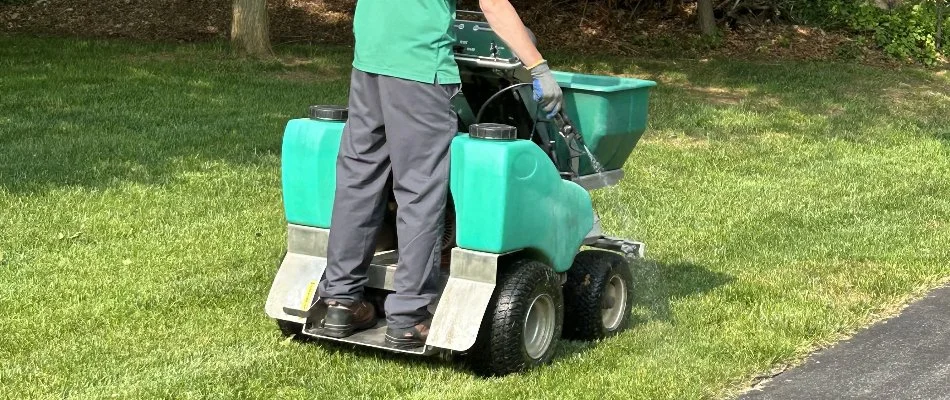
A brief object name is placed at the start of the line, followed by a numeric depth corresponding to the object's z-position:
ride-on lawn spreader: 4.63
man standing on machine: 4.59
